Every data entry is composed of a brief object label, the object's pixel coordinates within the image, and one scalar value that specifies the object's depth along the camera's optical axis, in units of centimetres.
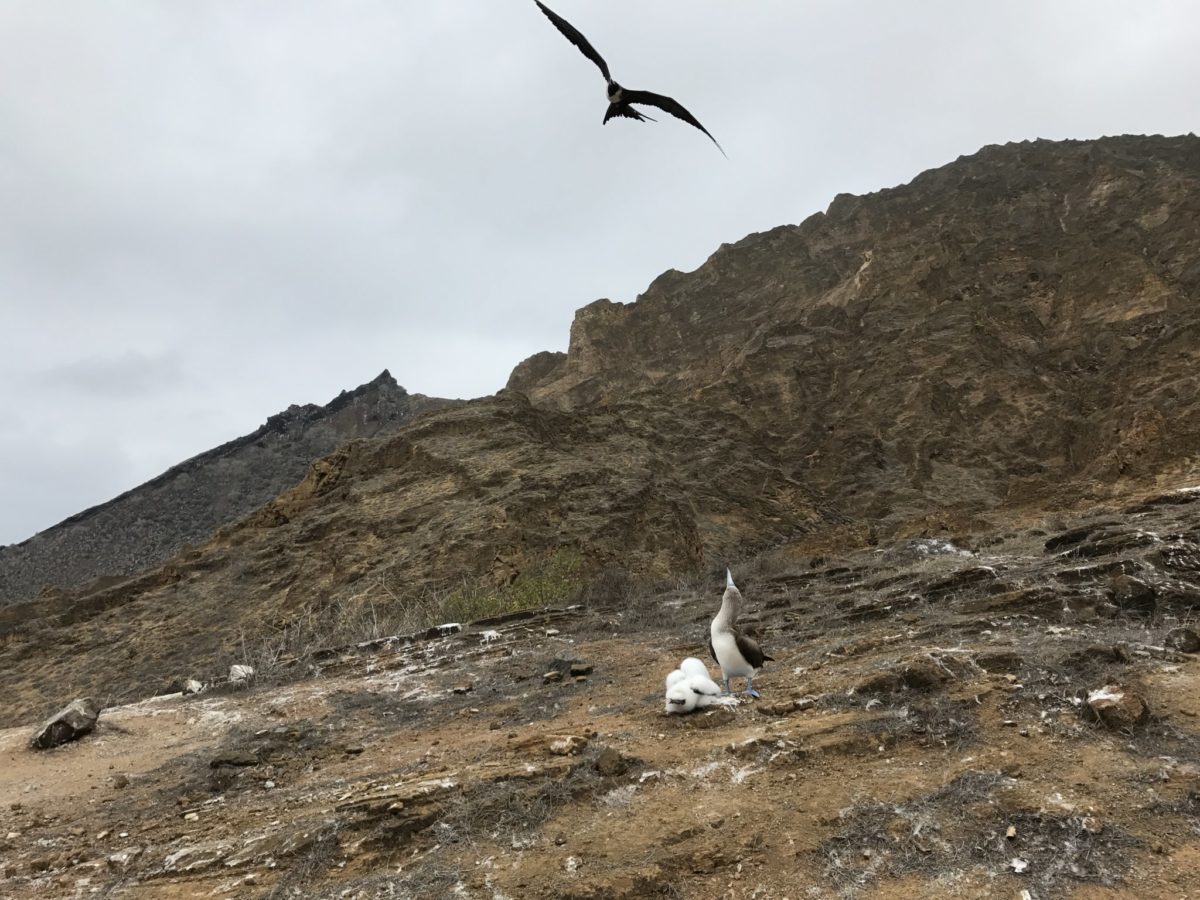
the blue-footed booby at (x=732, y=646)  556
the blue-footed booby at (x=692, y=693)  533
